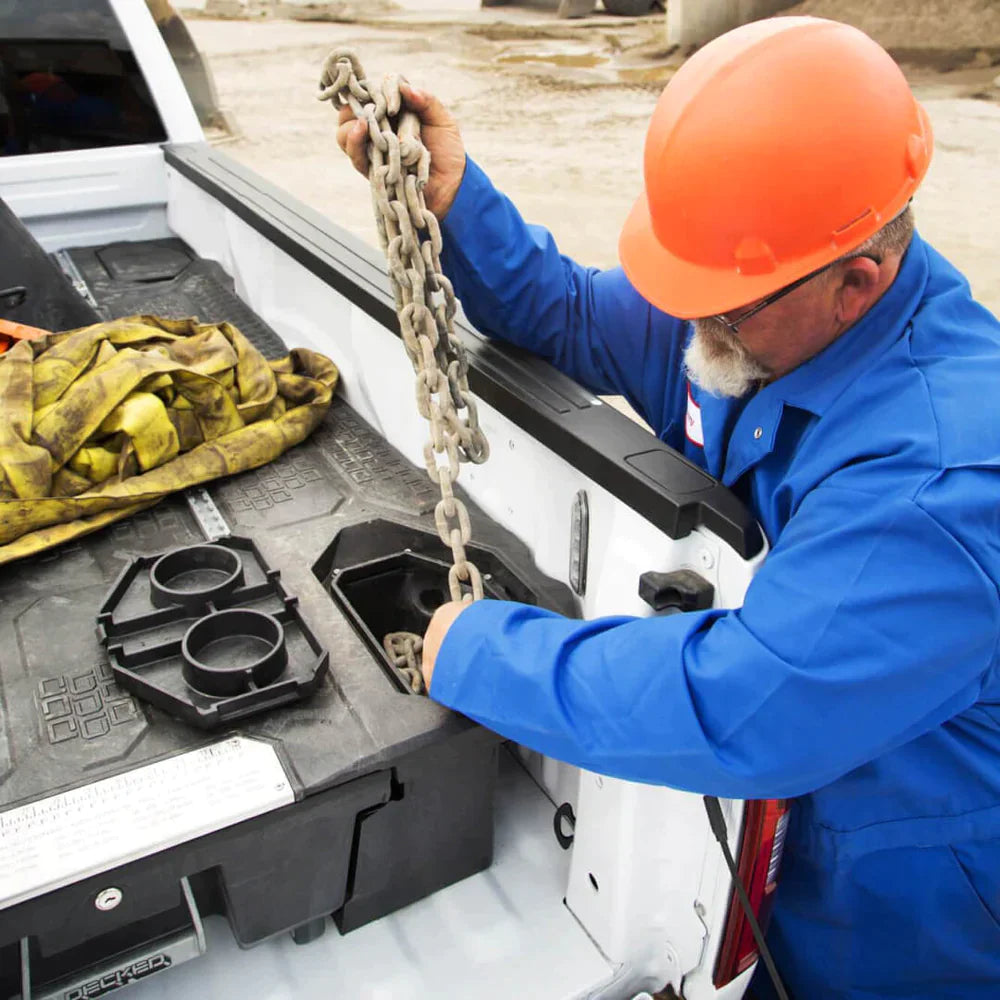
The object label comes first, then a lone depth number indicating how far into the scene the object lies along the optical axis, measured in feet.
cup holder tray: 4.90
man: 3.69
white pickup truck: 4.39
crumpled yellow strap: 6.33
